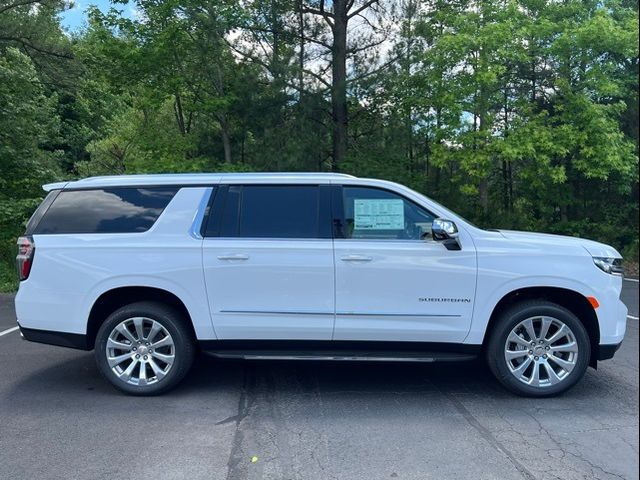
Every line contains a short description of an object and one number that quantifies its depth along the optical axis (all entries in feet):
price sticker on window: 15.72
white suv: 15.17
